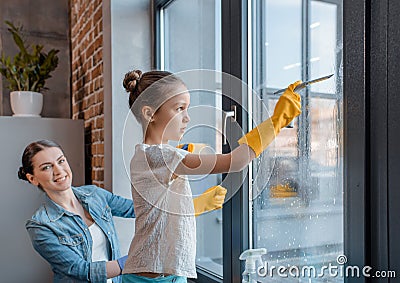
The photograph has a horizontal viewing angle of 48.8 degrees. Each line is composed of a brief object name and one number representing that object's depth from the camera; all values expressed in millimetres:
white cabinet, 2254
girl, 1115
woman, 1563
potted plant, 2525
